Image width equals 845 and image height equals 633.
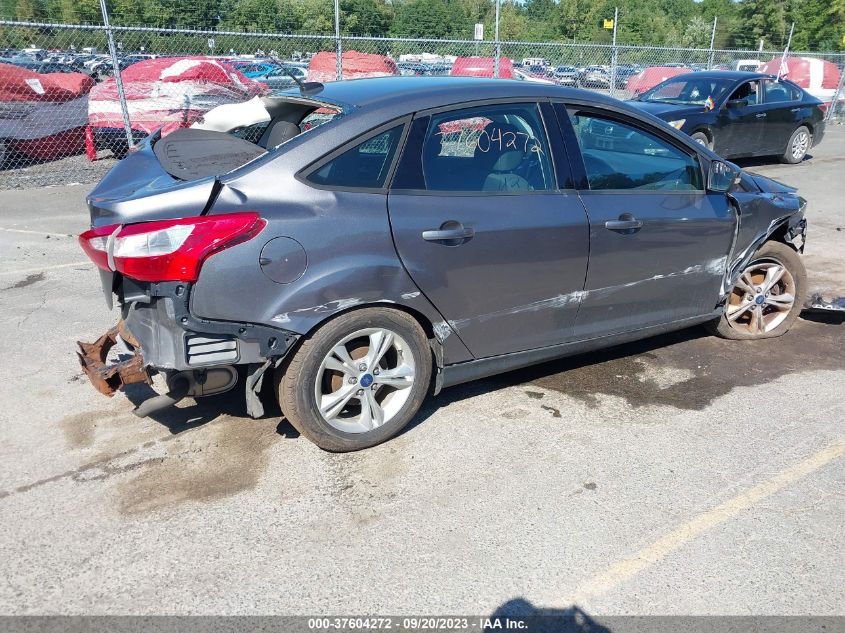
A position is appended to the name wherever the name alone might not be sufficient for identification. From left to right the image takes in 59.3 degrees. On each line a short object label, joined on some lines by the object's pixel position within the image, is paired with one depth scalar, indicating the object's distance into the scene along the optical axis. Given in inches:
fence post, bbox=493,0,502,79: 538.1
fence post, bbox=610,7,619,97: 623.3
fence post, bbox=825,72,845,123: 839.1
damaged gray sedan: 123.9
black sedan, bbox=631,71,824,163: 471.2
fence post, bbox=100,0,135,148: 411.0
